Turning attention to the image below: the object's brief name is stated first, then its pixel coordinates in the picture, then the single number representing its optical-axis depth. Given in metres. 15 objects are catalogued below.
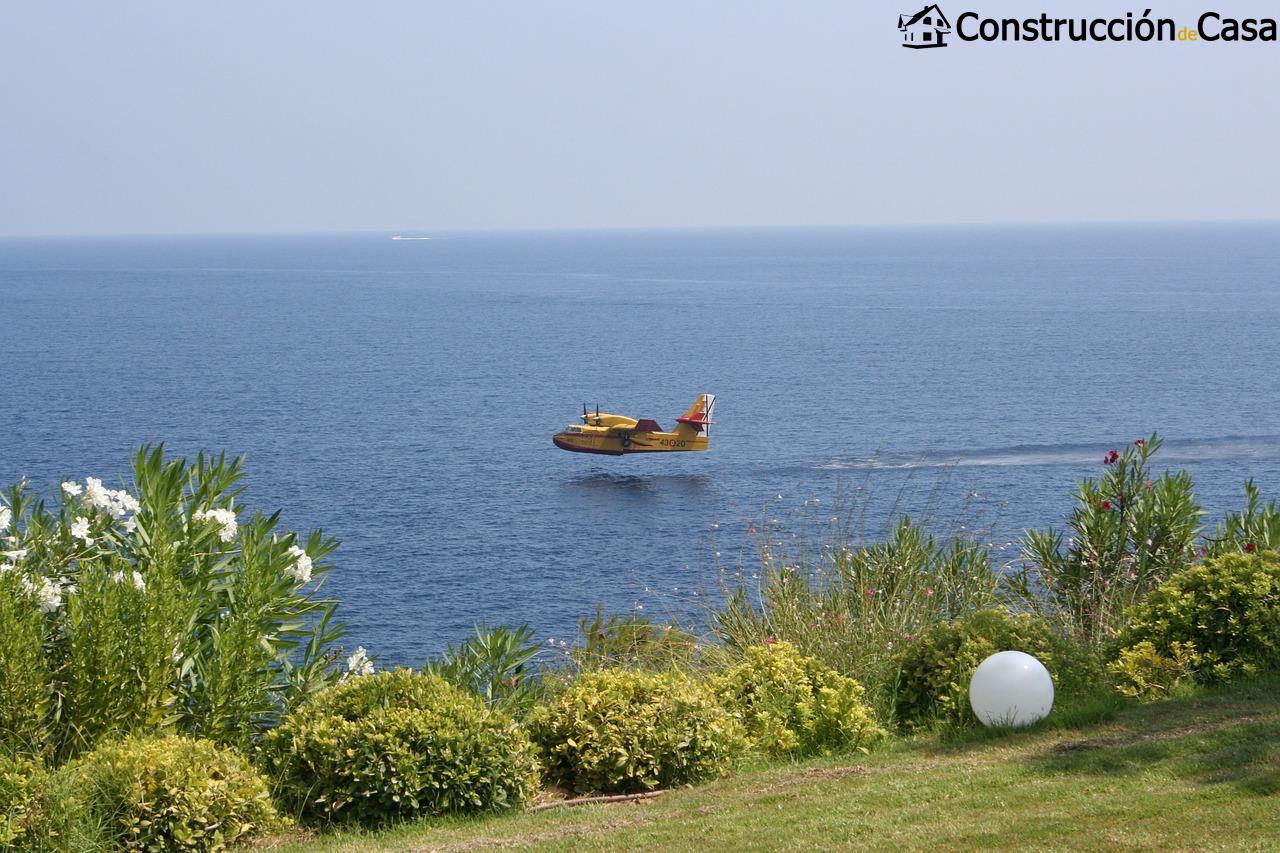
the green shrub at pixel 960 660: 16.27
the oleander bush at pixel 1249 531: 21.31
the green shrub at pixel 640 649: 21.30
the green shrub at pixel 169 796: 11.80
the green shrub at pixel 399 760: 12.97
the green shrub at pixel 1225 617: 16.75
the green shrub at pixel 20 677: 12.31
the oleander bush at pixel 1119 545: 22.27
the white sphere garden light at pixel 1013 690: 14.96
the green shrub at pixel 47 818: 11.60
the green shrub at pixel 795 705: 15.25
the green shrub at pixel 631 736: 13.89
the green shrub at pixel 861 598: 18.42
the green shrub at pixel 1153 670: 16.37
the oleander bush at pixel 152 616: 12.84
